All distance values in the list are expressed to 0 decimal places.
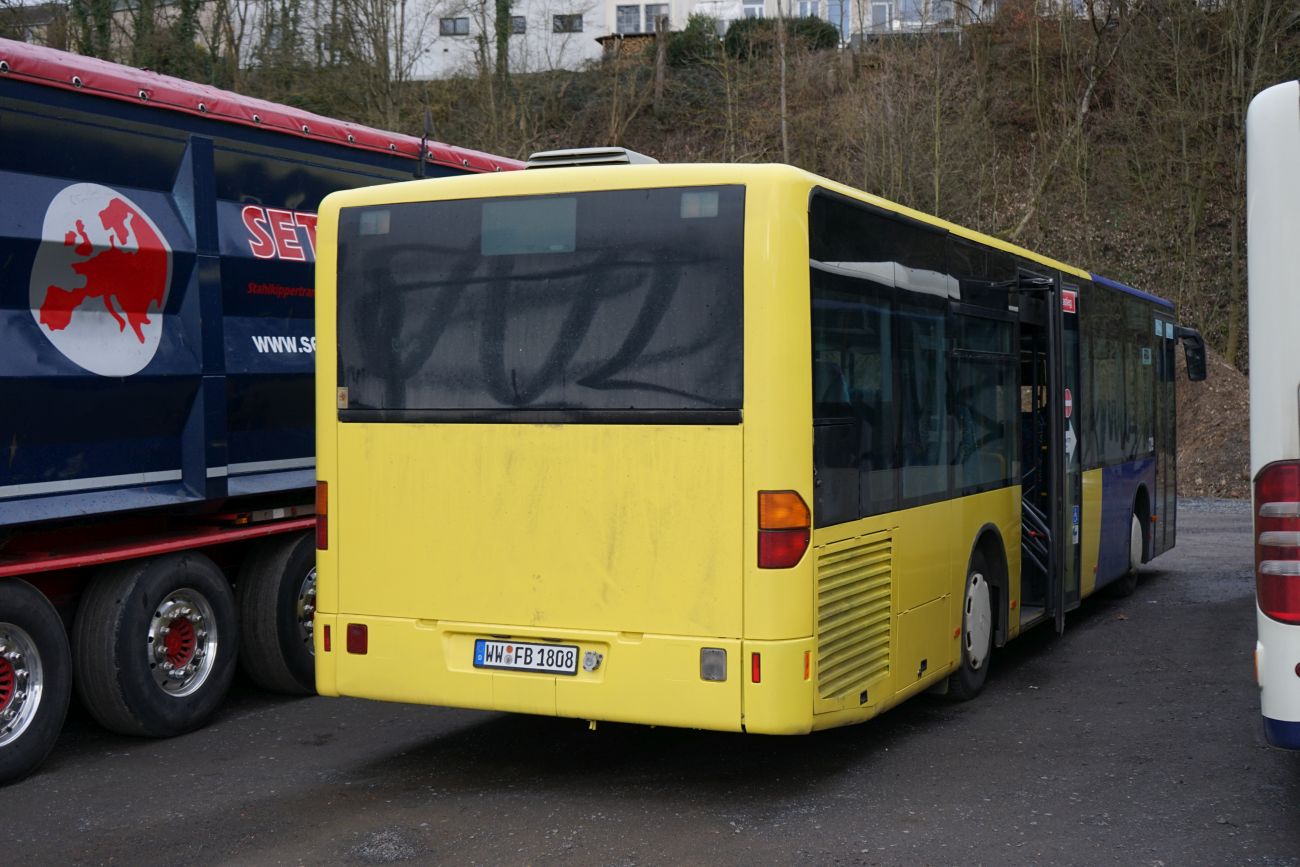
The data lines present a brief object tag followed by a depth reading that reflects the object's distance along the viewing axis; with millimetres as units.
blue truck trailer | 7039
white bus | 4949
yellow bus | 6066
